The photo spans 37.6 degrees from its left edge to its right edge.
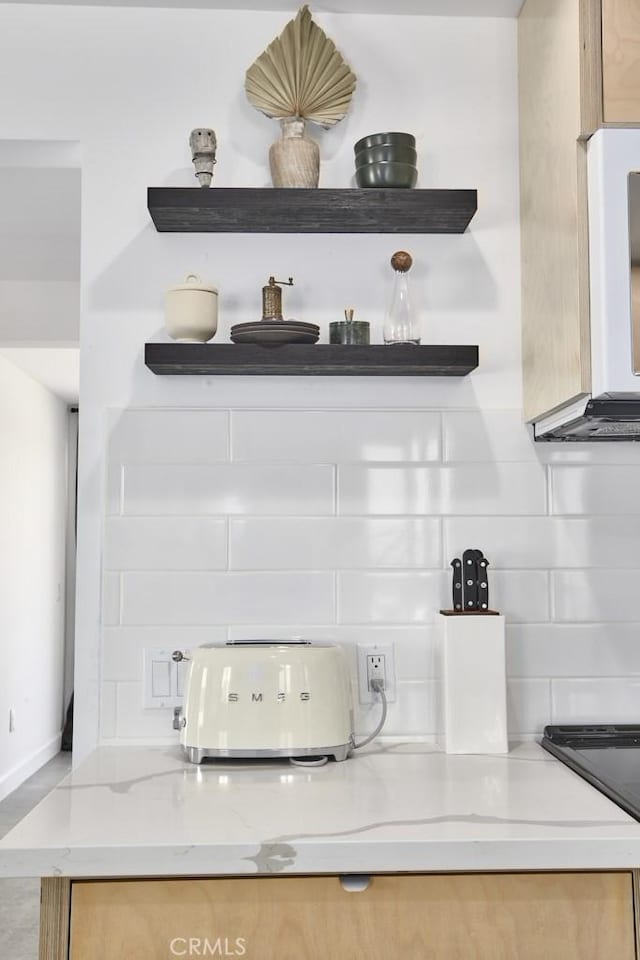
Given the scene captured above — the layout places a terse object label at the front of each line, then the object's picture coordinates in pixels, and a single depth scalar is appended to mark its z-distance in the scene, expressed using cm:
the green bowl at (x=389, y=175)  179
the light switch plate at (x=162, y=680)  180
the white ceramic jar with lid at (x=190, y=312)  177
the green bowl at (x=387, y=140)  180
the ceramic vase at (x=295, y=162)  181
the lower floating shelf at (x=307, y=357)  175
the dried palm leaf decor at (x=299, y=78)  186
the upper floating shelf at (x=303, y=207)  176
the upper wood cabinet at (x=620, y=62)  152
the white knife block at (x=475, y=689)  169
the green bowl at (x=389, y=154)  180
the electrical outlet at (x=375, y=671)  182
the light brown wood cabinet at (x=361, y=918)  124
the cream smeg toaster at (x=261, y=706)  160
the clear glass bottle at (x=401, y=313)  180
